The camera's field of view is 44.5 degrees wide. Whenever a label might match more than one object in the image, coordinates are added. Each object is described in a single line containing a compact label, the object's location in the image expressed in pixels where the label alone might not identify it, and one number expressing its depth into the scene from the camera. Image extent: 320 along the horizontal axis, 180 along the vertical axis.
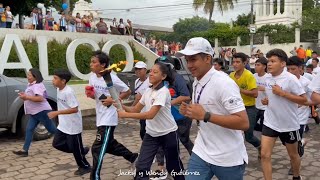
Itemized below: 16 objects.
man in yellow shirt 5.86
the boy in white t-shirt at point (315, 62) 11.25
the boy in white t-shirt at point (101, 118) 4.80
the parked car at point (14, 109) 7.39
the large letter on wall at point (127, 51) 18.69
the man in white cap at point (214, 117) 2.77
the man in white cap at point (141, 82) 5.79
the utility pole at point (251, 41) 31.88
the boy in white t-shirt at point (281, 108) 4.46
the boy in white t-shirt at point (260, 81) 6.48
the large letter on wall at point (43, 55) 15.21
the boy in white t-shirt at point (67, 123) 5.27
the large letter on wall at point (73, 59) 15.84
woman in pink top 6.59
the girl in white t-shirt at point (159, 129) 4.17
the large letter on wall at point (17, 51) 13.55
